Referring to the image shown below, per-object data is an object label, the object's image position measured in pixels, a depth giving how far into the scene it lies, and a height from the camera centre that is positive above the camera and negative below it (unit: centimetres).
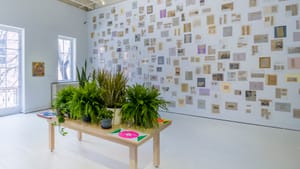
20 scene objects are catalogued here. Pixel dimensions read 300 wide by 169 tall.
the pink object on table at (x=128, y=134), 168 -50
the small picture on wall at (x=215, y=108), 411 -61
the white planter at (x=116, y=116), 193 -38
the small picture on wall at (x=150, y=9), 485 +196
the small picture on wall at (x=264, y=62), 352 +37
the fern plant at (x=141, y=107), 181 -25
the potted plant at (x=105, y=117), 185 -38
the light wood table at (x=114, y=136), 164 -52
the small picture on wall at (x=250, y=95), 370 -29
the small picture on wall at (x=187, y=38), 434 +106
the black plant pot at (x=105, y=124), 184 -43
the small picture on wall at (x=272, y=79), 348 +4
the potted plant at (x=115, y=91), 196 -10
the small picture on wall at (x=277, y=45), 340 +69
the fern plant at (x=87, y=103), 190 -22
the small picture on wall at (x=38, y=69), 473 +37
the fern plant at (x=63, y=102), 216 -24
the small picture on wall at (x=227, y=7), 384 +161
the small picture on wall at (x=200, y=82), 425 -1
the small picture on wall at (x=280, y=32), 337 +94
